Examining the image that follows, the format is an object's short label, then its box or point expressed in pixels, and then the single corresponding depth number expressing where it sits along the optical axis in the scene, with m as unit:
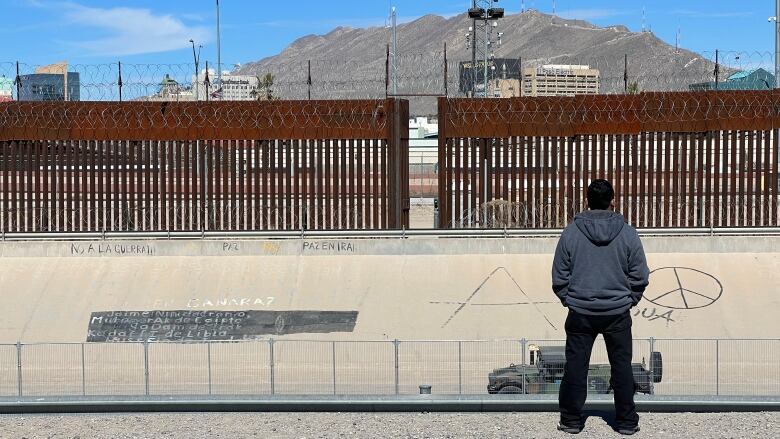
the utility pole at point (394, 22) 38.29
